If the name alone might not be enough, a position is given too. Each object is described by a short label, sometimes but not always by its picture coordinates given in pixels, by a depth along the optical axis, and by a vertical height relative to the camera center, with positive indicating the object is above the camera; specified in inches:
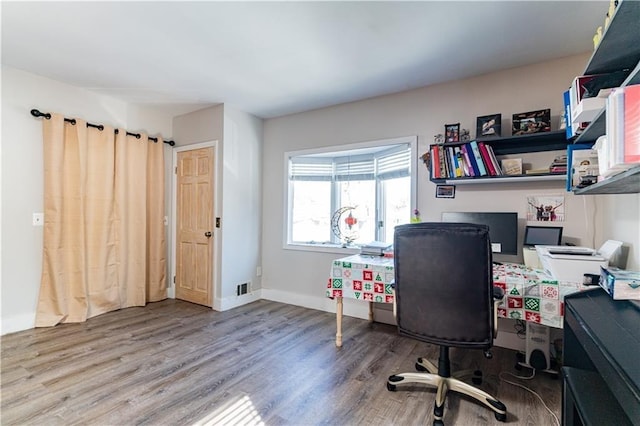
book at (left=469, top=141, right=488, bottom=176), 99.6 +19.4
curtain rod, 113.3 +36.8
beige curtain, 117.3 -5.5
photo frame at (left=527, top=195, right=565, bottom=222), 96.3 +2.6
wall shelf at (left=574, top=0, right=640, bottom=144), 41.6 +28.7
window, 136.9 +10.9
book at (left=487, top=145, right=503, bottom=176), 98.0 +17.9
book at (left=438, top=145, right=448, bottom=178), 106.5 +18.8
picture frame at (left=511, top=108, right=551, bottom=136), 93.3 +30.1
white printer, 70.3 -10.7
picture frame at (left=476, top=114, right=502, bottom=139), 99.0 +30.4
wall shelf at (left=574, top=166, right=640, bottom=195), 39.6 +5.5
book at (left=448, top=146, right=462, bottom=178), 103.6 +17.9
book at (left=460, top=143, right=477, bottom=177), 101.2 +19.0
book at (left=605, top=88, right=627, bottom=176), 39.9 +12.1
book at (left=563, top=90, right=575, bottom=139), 74.2 +26.0
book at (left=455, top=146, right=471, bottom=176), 102.4 +18.3
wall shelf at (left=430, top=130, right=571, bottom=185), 91.7 +23.4
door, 147.0 -7.4
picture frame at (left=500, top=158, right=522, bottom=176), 99.2 +16.7
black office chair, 63.8 -17.3
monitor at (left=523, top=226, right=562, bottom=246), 93.5 -6.3
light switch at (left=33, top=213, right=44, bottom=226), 115.7 -3.8
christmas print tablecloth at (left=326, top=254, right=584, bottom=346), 74.7 -21.0
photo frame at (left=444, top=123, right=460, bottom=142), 107.0 +29.9
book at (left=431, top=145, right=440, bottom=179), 107.5 +18.7
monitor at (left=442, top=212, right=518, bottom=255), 98.7 -4.3
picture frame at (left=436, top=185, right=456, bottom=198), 114.0 +9.2
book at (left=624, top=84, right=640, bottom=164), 37.5 +11.9
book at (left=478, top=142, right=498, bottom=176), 98.4 +18.7
